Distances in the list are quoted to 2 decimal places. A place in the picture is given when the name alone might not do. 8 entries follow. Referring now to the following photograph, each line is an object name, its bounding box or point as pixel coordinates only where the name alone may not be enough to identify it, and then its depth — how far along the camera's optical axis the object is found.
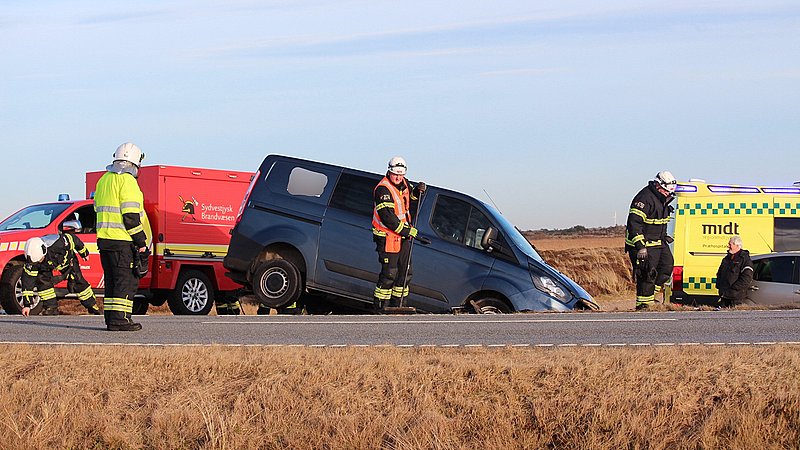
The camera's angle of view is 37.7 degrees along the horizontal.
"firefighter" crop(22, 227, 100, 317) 16.88
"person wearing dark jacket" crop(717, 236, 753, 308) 17.03
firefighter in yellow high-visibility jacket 11.41
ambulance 18.84
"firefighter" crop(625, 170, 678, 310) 15.64
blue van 15.05
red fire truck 20.11
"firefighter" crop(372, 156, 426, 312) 14.48
